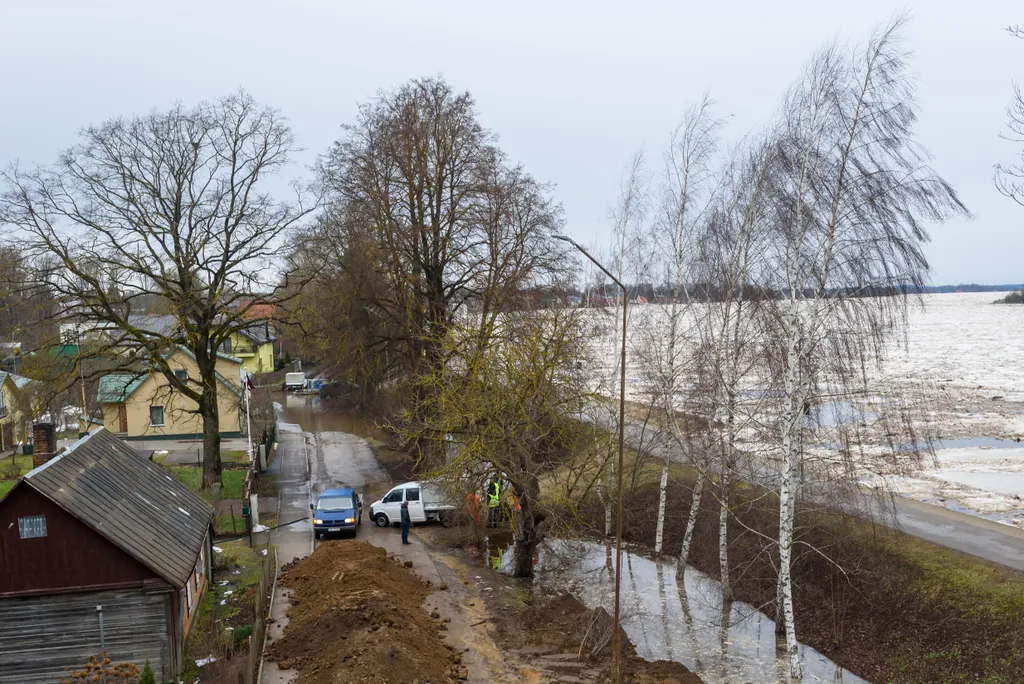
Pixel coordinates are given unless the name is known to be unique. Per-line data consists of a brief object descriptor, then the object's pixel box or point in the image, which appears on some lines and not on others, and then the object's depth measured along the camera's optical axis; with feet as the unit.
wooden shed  51.96
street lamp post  50.06
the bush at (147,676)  49.13
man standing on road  89.97
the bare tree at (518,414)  72.84
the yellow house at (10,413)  139.67
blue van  91.40
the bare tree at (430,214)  111.04
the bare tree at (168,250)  99.19
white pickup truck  97.50
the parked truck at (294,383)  245.55
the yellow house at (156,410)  145.07
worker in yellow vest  79.36
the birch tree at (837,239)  53.98
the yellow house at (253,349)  234.58
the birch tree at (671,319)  78.38
